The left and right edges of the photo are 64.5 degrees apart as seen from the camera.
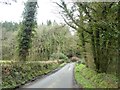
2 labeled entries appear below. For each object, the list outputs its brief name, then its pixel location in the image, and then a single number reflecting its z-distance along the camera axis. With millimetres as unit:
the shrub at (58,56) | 26847
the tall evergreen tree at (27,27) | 12914
